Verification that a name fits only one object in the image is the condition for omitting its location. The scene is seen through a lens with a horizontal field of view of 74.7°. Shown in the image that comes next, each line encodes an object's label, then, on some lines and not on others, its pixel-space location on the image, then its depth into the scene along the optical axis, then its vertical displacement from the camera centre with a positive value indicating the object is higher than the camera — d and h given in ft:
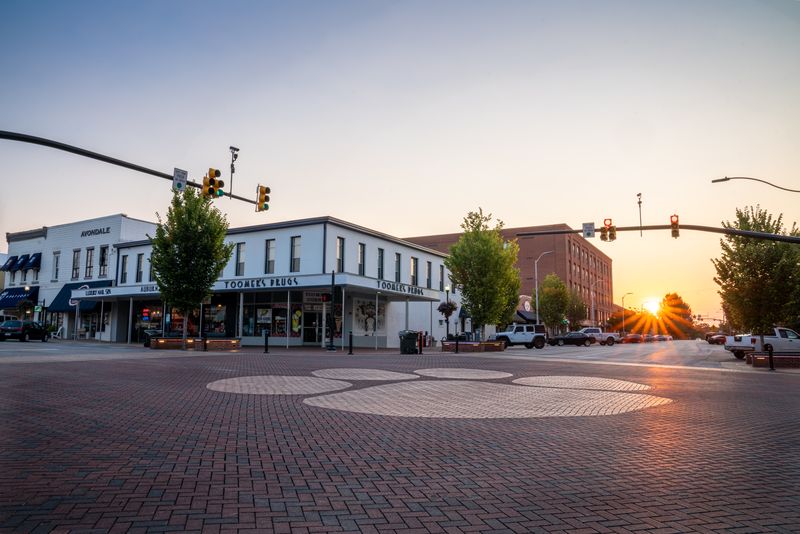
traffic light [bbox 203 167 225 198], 50.47 +13.02
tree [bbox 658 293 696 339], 456.86 +5.30
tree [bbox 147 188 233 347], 93.56 +12.12
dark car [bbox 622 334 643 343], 229.56 -7.16
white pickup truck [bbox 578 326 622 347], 184.03 -5.45
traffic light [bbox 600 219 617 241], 69.00 +11.79
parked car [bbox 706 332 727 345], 217.36 -6.94
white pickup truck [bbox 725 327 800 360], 94.79 -3.26
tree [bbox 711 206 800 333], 85.97 +7.47
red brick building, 264.31 +33.12
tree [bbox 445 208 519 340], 124.26 +11.97
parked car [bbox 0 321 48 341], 114.83 -2.88
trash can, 91.66 -3.69
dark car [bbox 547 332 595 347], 165.07 -5.63
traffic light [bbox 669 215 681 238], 66.88 +12.59
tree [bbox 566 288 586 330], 236.43 +5.19
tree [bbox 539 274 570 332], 211.61 +6.91
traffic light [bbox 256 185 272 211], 56.24 +13.05
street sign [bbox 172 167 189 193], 47.62 +12.81
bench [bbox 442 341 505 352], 111.96 -5.54
